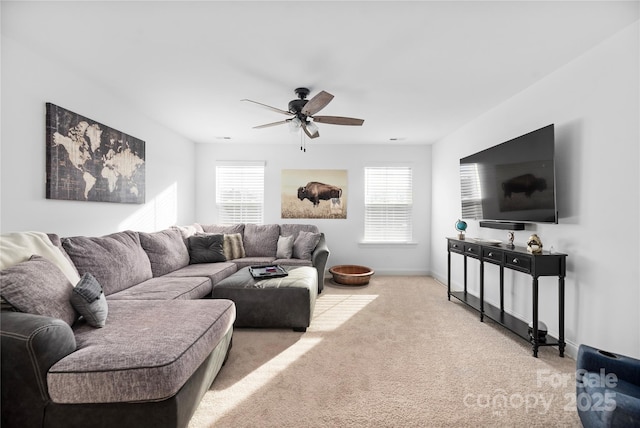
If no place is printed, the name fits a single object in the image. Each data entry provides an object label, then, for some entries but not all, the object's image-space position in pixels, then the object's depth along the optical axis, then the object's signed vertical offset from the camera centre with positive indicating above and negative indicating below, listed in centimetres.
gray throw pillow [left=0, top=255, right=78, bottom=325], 149 -44
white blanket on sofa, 173 -26
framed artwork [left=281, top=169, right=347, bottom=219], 532 +38
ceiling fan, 272 +98
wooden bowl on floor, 451 -104
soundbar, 289 -13
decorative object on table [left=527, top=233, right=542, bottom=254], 238 -27
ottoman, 281 -91
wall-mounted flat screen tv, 242 +33
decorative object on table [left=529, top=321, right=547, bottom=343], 239 -104
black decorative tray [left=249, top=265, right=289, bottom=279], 309 -68
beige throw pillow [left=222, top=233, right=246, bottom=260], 441 -55
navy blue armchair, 125 -88
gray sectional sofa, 128 -69
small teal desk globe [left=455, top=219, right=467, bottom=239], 364 -17
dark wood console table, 232 -49
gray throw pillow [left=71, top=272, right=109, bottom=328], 172 -57
